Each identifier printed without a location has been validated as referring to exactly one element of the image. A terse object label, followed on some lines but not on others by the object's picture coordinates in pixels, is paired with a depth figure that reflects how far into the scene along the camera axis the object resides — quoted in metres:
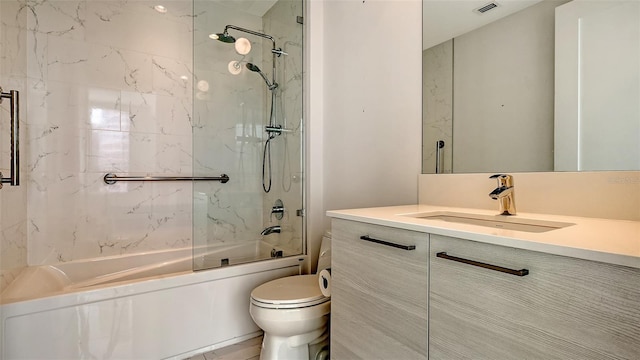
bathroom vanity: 0.58
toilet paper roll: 1.51
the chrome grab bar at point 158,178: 2.15
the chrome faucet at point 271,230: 2.20
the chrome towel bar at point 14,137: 1.25
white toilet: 1.47
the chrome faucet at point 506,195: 1.13
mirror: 1.00
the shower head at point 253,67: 2.27
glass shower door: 2.13
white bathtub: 1.42
